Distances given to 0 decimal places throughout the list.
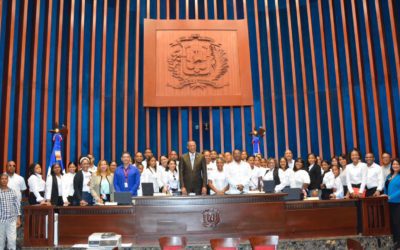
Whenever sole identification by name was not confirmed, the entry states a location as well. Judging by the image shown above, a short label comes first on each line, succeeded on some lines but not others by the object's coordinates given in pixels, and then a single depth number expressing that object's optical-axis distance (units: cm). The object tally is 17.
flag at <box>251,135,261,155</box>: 802
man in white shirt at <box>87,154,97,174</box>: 644
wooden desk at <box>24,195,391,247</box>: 491
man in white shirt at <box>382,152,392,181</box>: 573
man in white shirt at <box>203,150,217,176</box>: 622
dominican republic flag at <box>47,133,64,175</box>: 721
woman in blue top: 524
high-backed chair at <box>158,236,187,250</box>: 330
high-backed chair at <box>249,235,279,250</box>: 327
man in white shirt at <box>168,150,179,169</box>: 679
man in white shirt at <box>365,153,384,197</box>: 564
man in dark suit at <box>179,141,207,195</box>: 547
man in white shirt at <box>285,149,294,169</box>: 654
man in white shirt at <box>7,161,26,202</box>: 587
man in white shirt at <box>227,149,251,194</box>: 613
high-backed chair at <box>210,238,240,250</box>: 324
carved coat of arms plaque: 862
